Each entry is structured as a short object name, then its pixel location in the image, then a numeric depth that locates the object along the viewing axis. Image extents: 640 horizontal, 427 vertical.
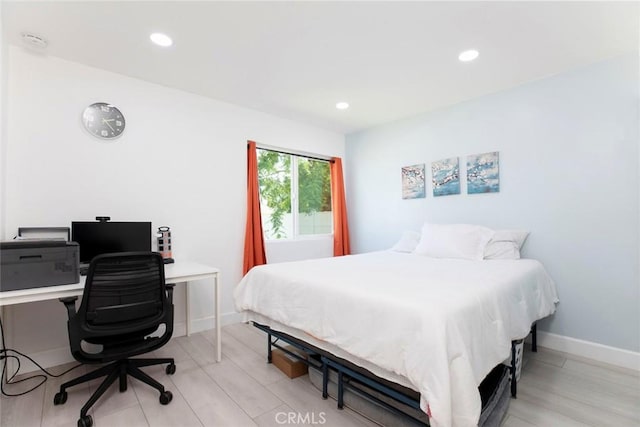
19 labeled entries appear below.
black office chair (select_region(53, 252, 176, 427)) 1.76
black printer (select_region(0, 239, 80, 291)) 1.76
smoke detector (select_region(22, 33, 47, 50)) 2.15
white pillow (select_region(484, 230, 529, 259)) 2.79
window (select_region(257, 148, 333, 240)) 3.95
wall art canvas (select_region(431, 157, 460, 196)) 3.44
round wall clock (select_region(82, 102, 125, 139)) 2.57
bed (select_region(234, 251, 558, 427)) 1.27
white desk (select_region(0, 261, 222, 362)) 1.74
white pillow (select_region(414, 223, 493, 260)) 2.91
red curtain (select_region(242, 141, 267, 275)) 3.50
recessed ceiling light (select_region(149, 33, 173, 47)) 2.16
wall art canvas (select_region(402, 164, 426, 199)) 3.76
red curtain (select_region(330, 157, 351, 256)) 4.48
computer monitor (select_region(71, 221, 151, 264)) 2.40
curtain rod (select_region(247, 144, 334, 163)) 3.90
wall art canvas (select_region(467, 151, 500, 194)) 3.12
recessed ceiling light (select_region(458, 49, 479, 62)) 2.36
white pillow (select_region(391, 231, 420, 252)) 3.51
